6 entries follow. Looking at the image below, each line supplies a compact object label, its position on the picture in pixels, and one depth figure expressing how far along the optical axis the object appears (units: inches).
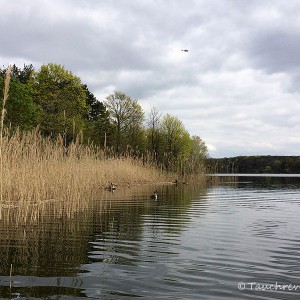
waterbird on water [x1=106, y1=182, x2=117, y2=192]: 729.5
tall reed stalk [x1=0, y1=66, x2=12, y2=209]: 248.0
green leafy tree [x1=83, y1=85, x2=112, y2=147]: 1695.4
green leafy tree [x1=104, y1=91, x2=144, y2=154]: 1834.4
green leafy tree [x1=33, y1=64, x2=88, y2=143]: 1256.5
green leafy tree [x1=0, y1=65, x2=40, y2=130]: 1159.3
